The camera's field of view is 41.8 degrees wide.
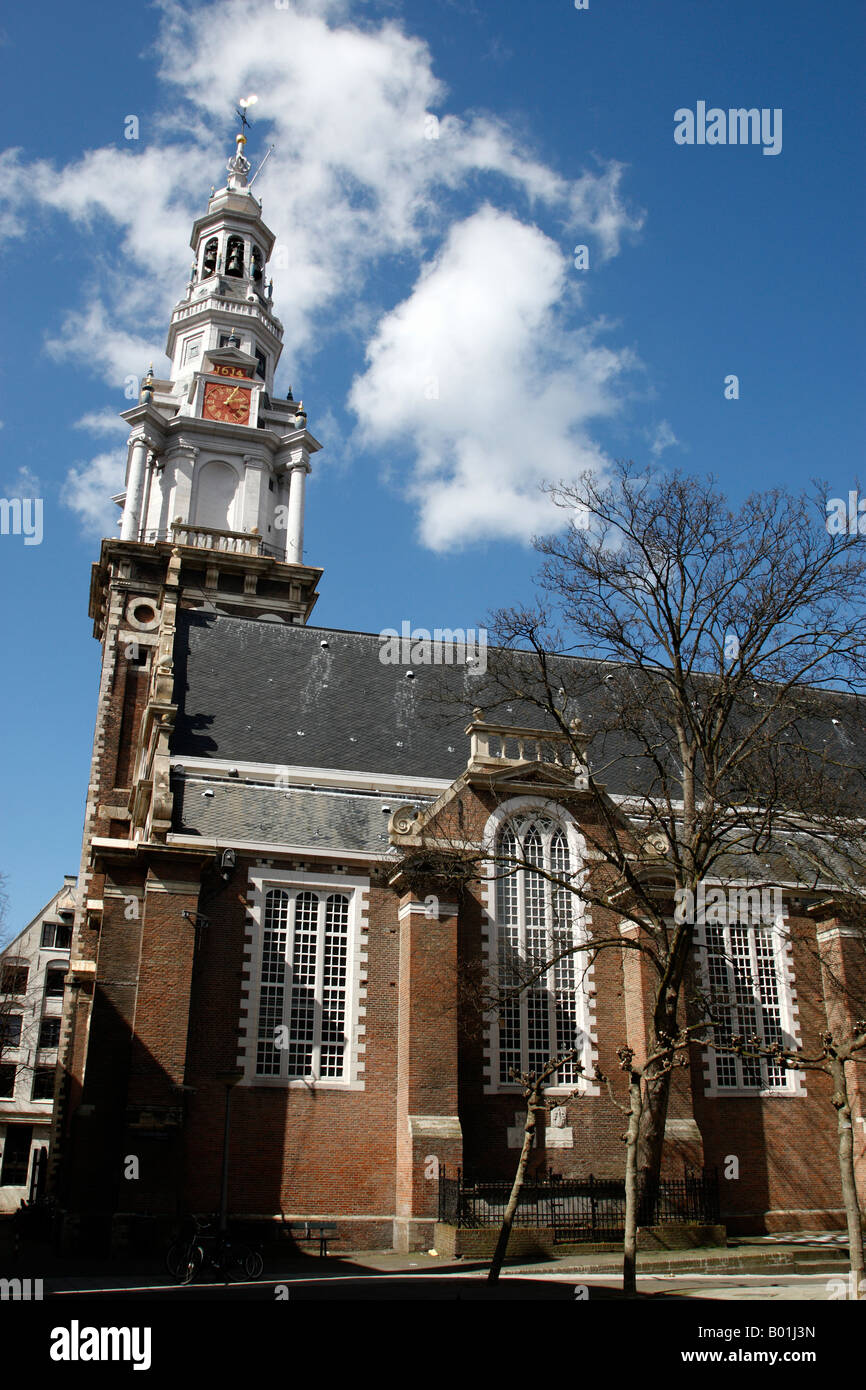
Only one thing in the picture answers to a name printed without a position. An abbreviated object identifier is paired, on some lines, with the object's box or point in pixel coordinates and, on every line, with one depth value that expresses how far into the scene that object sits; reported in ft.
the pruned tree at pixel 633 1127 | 49.32
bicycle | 60.39
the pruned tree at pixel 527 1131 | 56.54
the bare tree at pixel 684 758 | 75.15
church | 77.61
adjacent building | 184.03
